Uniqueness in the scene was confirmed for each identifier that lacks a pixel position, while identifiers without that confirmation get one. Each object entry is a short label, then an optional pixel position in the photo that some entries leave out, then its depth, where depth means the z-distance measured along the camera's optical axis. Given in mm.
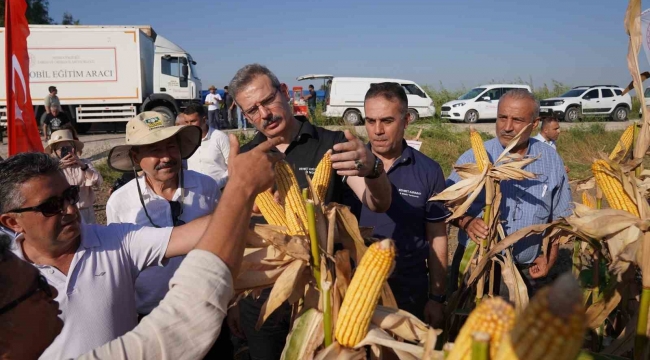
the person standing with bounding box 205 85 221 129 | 17281
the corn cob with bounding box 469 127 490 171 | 2762
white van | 20078
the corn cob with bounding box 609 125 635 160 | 2389
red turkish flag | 3689
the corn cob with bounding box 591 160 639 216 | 1754
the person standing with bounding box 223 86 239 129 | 19008
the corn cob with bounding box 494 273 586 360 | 743
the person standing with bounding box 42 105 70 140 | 13393
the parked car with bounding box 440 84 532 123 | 20234
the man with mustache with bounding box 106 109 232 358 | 2486
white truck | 17672
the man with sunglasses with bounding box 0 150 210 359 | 1674
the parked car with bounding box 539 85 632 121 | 20156
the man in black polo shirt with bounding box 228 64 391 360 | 2301
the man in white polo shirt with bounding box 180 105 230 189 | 4988
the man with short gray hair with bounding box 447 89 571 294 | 3098
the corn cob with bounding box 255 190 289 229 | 1694
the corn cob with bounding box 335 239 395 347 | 1253
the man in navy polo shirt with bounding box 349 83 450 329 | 2680
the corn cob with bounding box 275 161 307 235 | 1610
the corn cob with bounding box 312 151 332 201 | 1799
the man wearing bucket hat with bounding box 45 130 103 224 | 4719
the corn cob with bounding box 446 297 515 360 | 895
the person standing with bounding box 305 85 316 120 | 21391
